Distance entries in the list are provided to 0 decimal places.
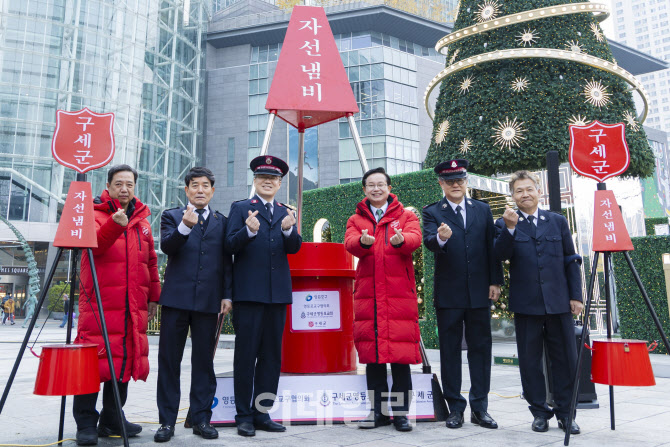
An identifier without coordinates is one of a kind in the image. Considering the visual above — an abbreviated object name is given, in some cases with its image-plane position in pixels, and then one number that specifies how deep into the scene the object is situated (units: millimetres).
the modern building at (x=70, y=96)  31656
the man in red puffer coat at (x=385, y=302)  3957
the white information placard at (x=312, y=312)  4664
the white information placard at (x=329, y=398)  4195
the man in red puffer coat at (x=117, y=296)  3619
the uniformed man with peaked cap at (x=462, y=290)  4117
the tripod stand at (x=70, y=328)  3299
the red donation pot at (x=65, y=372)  3180
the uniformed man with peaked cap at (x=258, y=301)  3904
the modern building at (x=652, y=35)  109750
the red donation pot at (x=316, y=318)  4613
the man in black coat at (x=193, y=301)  3783
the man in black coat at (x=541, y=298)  4047
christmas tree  9484
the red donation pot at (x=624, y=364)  3662
